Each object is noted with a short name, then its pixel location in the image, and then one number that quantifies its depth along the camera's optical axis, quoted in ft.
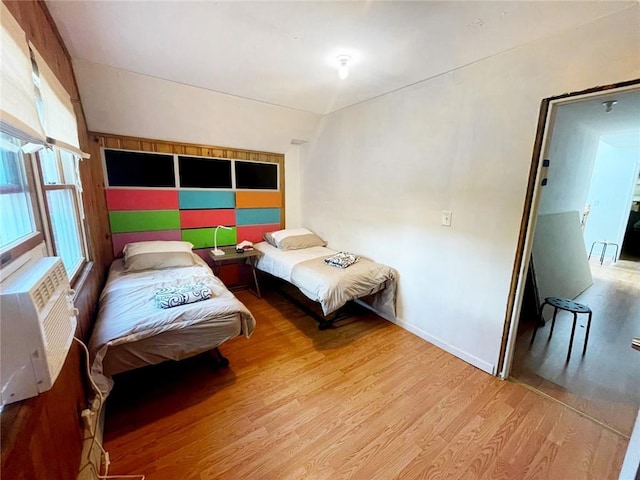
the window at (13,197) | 3.53
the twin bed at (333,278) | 8.30
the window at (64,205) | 5.04
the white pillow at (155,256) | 8.73
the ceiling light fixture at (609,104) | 8.13
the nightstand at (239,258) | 10.93
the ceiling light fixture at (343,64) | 6.50
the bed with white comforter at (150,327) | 5.15
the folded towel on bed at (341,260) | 9.56
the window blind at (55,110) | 4.48
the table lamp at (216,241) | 11.60
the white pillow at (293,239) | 11.88
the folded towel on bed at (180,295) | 6.15
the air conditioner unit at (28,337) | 2.57
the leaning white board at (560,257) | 10.10
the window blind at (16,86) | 2.76
